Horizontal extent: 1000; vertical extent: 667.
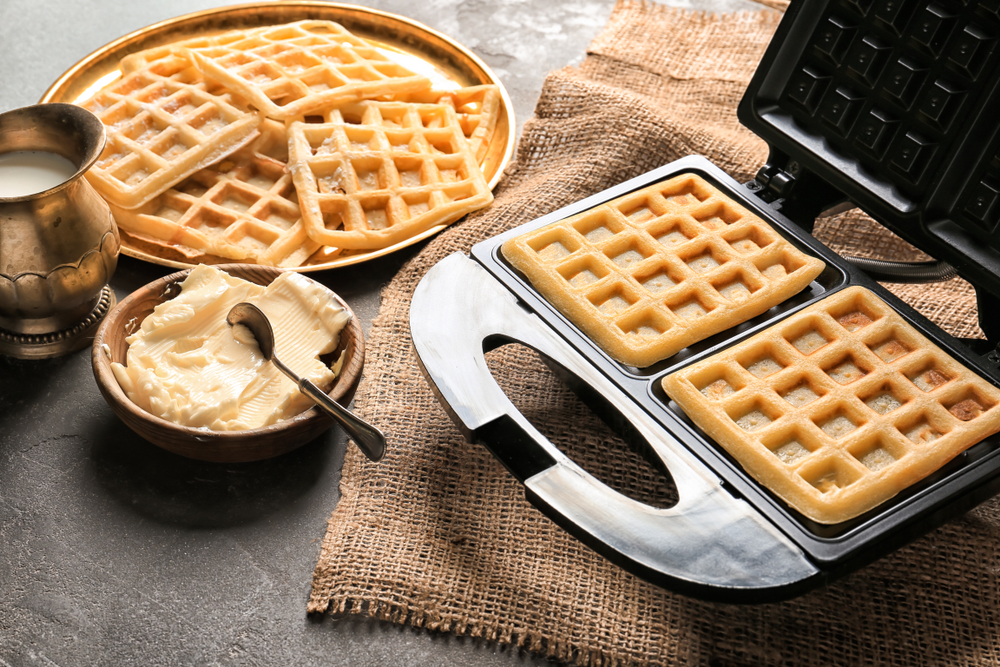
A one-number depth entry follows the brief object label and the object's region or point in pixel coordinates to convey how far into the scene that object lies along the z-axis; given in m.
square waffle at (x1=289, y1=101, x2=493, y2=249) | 1.30
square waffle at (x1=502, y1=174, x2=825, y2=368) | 1.14
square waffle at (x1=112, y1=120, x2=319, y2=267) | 1.28
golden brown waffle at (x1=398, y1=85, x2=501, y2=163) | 1.38
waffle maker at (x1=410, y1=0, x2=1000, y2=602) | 1.05
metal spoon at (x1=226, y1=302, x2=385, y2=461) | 1.12
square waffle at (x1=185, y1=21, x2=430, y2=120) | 1.35
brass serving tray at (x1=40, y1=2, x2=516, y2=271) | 1.40
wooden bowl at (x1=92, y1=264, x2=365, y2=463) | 1.12
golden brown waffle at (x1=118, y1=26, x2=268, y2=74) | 1.40
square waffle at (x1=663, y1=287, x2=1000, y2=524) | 1.07
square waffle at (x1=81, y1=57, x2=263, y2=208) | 1.30
